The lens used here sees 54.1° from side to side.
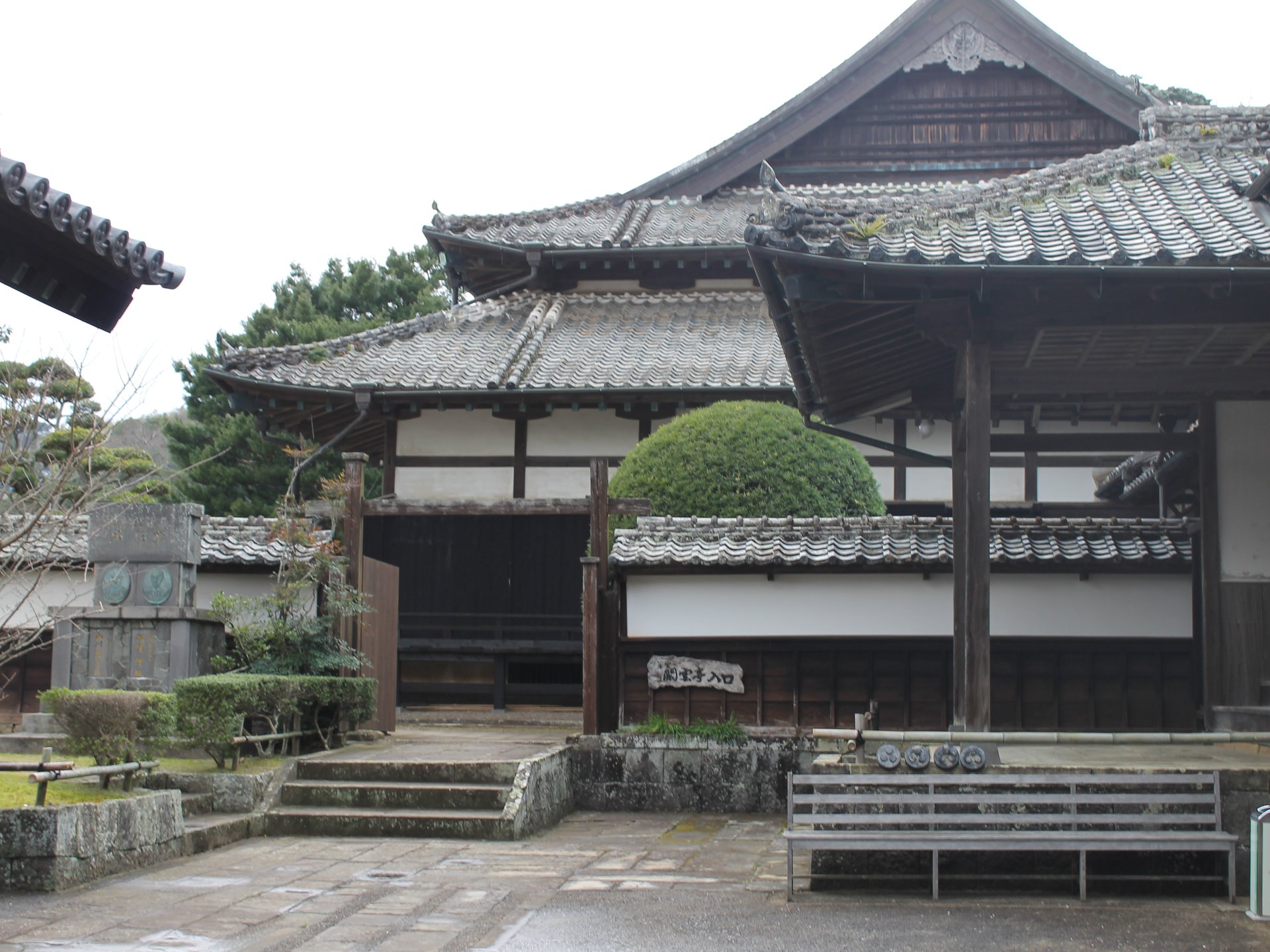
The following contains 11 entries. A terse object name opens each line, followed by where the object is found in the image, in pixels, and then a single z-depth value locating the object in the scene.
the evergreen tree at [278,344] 26.34
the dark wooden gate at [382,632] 13.89
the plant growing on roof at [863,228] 8.41
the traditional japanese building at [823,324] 8.46
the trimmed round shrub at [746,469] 14.35
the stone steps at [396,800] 10.47
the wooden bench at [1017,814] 7.29
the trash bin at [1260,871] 6.62
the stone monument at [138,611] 12.02
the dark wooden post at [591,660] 12.48
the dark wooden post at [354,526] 13.46
